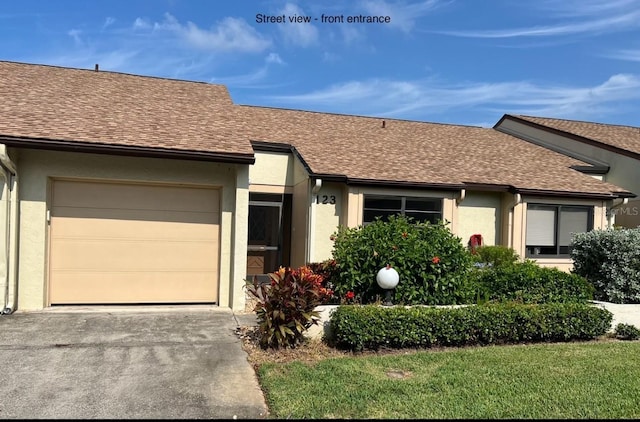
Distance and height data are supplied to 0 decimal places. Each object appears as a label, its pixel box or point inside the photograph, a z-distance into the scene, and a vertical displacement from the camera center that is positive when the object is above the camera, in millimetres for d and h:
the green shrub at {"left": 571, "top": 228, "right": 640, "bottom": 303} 8734 -756
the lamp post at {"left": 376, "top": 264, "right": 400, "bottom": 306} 7160 -913
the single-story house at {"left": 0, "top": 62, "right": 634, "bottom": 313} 8336 +496
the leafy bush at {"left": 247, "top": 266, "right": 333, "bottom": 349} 6262 -1240
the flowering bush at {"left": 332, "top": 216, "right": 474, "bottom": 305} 7582 -753
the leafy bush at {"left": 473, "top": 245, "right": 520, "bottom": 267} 10613 -804
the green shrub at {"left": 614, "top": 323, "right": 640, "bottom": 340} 7382 -1664
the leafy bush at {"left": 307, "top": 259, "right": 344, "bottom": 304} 7707 -1000
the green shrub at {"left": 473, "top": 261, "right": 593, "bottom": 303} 8023 -1101
